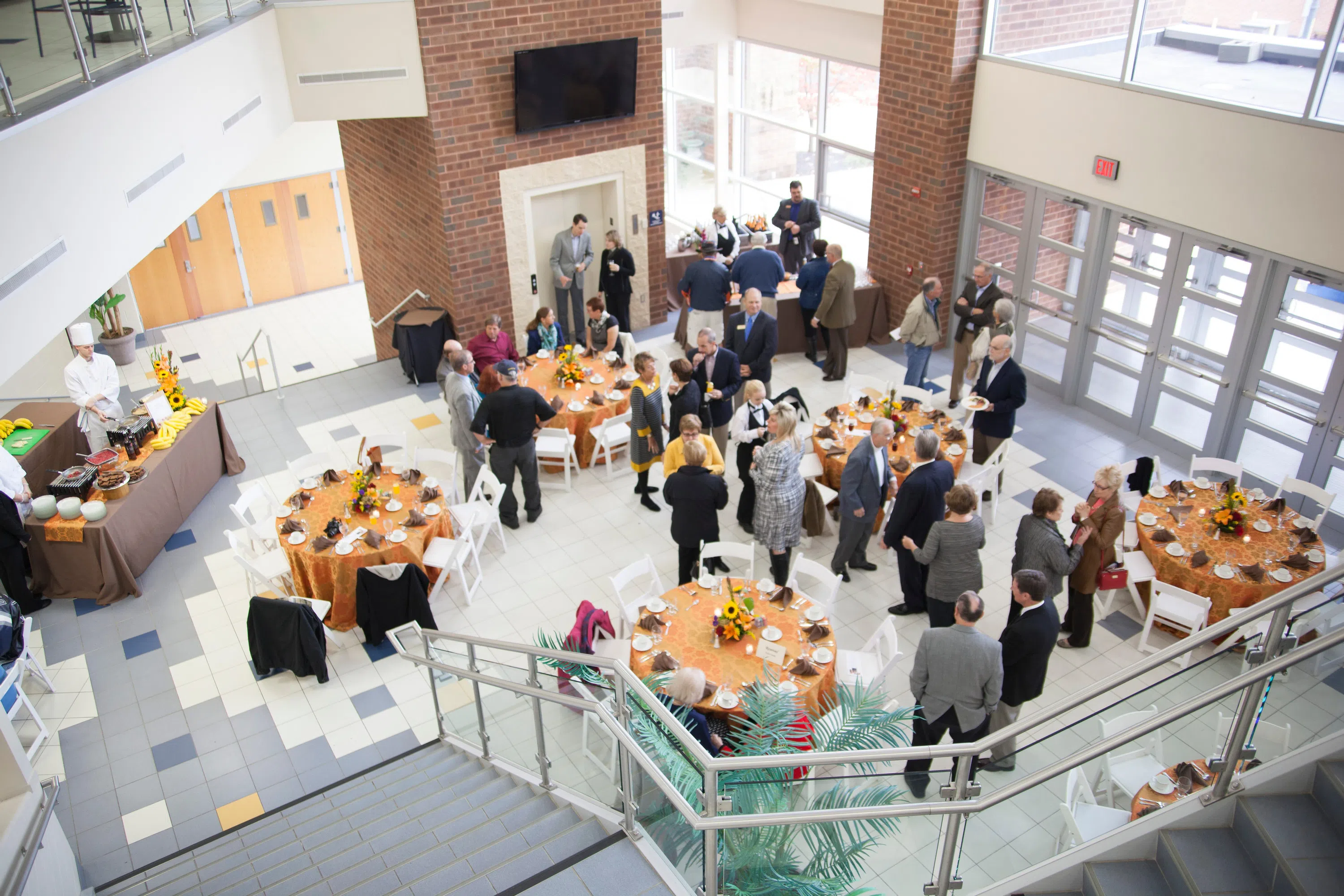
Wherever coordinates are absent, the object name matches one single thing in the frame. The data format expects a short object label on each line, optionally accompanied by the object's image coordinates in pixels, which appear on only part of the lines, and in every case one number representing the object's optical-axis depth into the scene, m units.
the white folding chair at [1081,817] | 3.96
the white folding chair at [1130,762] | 3.95
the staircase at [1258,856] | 3.41
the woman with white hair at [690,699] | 5.39
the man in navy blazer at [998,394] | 8.51
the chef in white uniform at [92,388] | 9.35
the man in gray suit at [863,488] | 7.42
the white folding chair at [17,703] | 6.89
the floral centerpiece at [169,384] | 9.92
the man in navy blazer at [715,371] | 8.97
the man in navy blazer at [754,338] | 9.63
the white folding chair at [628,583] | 7.25
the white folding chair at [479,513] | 8.33
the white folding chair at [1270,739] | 3.63
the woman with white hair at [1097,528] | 6.84
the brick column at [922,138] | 10.93
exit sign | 9.70
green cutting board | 9.03
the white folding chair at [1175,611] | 7.05
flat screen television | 10.96
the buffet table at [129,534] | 8.30
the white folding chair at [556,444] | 9.57
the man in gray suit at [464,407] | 8.86
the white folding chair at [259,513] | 8.48
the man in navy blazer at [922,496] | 6.97
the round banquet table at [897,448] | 8.61
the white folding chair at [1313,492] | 7.73
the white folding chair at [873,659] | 6.54
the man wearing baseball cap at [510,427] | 8.54
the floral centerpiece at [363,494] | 8.27
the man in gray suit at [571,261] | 11.96
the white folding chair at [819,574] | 7.20
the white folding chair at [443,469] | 9.26
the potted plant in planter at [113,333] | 14.84
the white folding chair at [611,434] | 9.77
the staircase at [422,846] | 4.49
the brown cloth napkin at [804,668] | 6.23
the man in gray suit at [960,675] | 5.39
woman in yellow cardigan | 7.38
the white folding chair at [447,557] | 8.09
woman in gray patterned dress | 7.24
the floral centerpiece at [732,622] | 6.46
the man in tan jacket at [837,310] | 11.09
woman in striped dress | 8.77
